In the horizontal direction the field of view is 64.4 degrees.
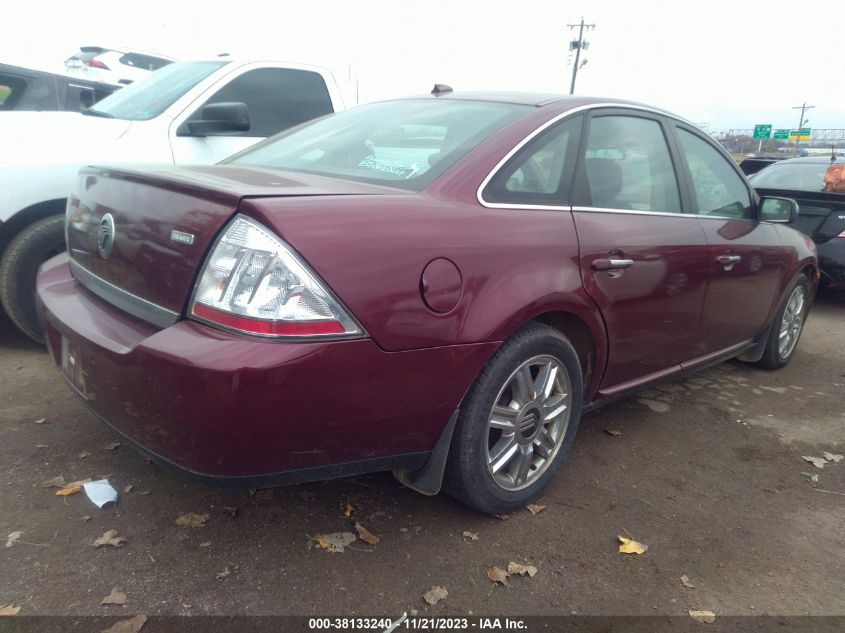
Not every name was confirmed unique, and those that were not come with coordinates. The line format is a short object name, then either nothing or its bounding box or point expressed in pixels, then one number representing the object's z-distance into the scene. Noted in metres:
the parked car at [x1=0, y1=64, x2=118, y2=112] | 5.20
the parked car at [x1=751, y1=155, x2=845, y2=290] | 6.22
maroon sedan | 1.85
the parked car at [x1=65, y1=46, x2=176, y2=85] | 12.58
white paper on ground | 2.48
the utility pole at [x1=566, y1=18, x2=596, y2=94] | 33.97
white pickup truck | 3.61
